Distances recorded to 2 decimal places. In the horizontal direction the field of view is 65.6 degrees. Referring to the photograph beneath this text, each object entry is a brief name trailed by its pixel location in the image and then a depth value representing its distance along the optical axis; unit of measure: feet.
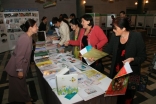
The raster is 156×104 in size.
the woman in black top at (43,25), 17.55
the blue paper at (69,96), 4.00
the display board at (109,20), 26.45
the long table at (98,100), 4.07
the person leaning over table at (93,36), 6.78
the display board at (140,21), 30.12
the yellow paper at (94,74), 5.20
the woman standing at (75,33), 8.33
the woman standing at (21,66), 5.73
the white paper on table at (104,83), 4.48
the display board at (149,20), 28.39
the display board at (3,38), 18.39
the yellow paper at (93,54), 5.31
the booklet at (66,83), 3.87
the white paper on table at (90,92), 3.97
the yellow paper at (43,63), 6.60
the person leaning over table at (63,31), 9.58
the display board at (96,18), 23.55
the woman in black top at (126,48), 4.64
